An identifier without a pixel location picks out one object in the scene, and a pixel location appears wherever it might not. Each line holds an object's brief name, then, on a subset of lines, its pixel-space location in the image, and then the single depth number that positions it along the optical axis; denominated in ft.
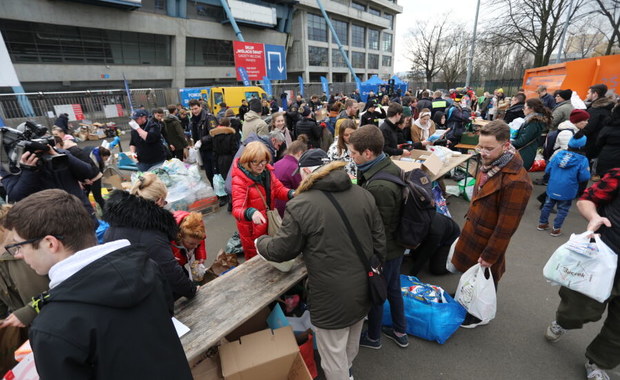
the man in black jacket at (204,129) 20.12
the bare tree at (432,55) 118.21
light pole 57.98
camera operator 8.29
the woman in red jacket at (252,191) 9.20
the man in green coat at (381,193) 7.21
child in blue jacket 13.56
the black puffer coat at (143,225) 5.55
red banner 58.34
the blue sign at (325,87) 73.82
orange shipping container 29.25
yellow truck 51.72
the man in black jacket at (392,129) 14.79
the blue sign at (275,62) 65.24
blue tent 68.18
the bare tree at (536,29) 60.13
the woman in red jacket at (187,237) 7.37
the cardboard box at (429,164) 13.29
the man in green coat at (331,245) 5.78
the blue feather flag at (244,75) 58.23
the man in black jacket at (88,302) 3.17
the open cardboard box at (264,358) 6.32
